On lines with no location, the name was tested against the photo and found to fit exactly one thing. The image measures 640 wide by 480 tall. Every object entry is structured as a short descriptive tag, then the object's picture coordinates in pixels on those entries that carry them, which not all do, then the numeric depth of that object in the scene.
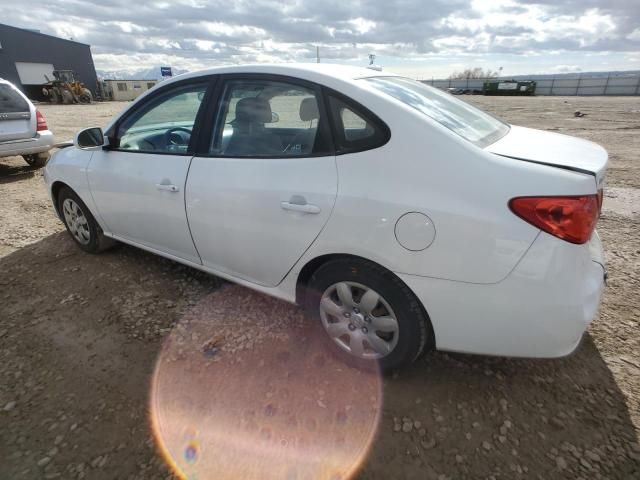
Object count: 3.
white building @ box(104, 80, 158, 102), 40.22
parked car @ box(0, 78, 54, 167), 6.09
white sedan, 1.59
